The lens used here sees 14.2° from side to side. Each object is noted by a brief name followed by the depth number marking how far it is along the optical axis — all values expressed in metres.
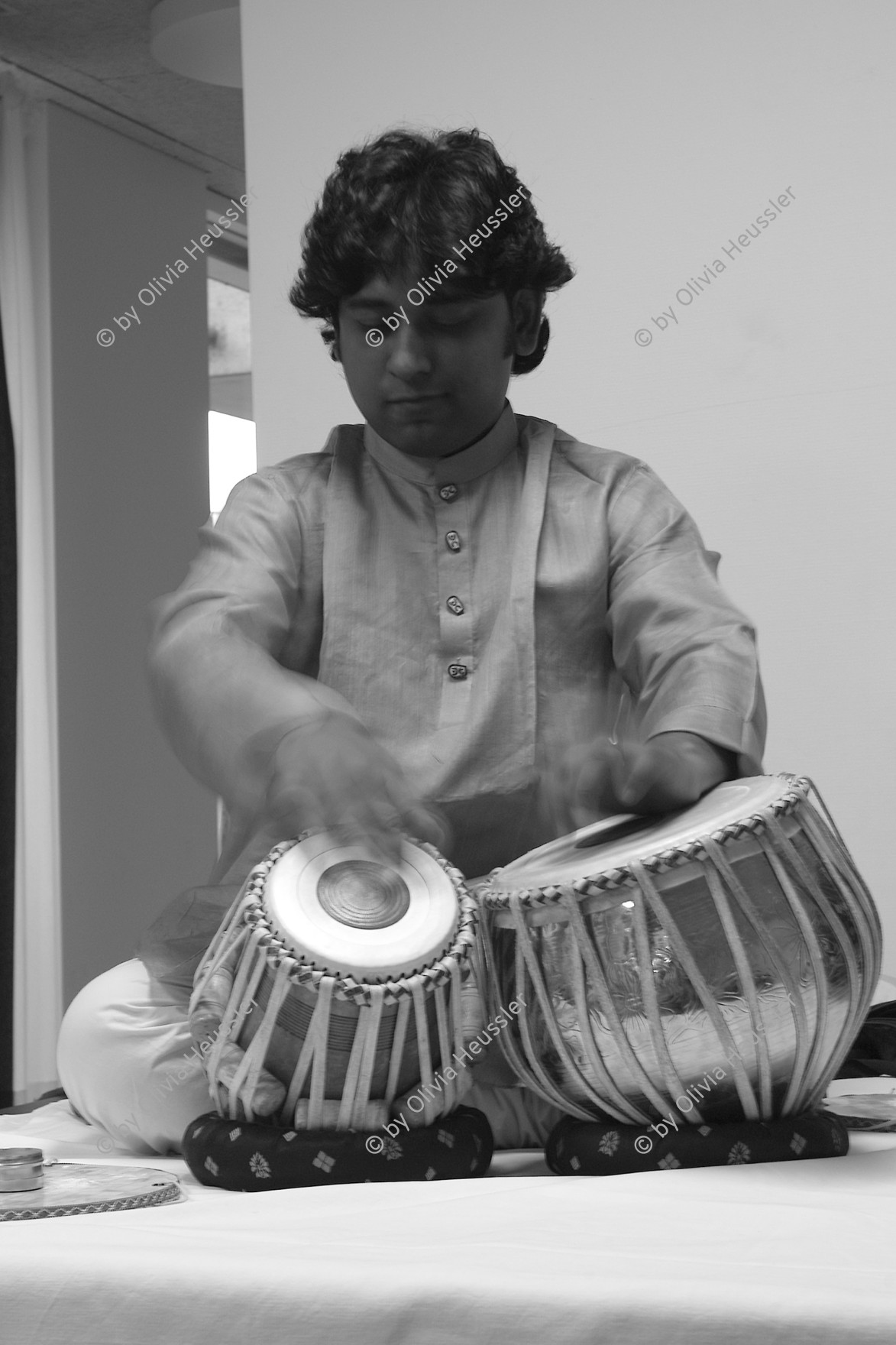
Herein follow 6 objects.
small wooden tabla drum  2.42
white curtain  5.66
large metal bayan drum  2.42
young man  2.65
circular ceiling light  4.85
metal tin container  2.38
